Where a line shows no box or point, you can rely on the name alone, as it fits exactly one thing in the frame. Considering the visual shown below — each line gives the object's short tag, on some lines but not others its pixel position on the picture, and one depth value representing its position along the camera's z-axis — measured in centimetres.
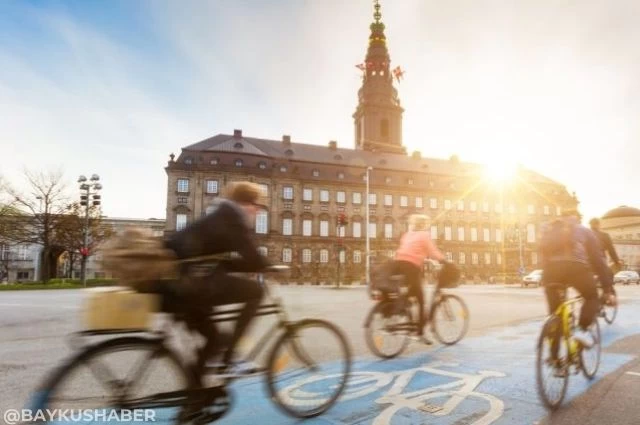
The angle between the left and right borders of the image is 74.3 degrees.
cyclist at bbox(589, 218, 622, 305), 697
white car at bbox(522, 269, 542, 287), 3475
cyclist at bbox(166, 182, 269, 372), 315
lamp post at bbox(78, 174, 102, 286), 2811
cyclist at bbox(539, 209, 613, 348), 464
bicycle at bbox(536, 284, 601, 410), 379
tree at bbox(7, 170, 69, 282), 4150
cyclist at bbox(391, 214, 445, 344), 610
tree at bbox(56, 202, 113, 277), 4256
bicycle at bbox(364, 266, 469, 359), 587
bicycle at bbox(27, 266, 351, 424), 262
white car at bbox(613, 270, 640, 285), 4547
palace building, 5681
